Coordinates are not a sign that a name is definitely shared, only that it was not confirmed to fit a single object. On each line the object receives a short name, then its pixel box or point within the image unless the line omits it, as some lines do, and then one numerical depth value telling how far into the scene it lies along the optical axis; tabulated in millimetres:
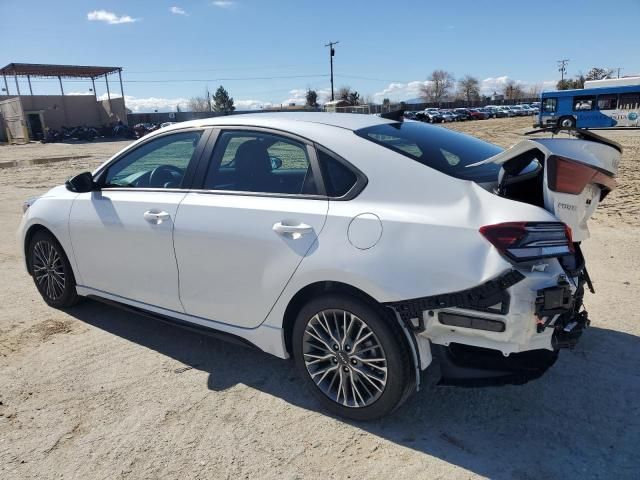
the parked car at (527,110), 67938
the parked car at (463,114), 59375
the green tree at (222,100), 98688
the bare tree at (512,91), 125125
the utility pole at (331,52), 61875
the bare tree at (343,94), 98662
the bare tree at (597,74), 97000
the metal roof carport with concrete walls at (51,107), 53156
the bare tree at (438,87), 123625
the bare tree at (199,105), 114719
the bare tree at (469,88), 121250
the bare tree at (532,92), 142875
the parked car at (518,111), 67188
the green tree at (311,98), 90062
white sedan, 2434
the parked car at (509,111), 66581
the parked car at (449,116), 56912
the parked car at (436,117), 55369
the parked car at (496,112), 65644
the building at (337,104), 47894
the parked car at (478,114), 62344
